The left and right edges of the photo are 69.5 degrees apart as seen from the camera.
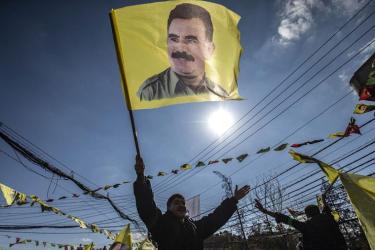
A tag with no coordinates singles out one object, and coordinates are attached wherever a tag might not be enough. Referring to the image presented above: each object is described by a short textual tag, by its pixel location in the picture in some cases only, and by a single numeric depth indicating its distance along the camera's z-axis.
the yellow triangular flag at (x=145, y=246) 5.65
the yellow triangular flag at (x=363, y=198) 3.11
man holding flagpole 2.45
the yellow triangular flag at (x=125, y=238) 5.20
